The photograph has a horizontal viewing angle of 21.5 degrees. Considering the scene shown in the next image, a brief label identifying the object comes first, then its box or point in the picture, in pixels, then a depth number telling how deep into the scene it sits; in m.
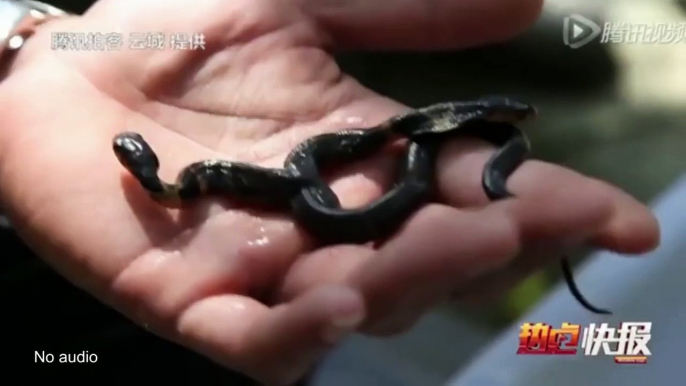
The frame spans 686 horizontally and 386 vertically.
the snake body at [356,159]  0.62
